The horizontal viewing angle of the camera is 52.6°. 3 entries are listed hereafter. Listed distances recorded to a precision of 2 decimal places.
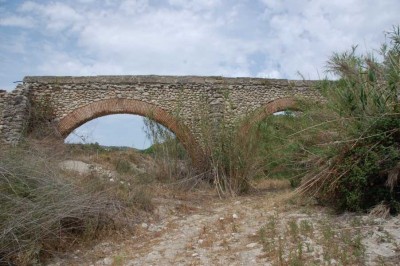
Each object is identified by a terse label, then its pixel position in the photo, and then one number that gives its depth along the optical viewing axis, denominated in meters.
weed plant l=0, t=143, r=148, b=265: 4.57
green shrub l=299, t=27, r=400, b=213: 4.99
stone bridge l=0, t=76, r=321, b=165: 11.63
